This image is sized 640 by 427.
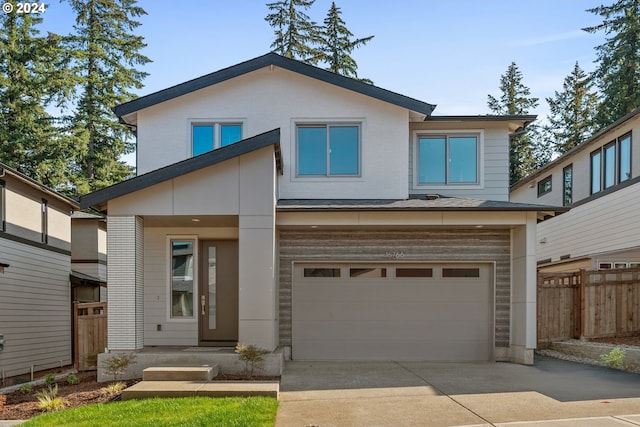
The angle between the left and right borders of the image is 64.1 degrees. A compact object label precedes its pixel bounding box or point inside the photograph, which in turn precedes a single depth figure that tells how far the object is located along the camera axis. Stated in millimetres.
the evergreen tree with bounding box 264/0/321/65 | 29422
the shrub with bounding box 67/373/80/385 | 9172
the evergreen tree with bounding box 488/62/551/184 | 38375
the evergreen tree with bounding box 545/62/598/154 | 35375
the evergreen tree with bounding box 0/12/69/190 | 23562
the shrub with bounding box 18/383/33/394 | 8938
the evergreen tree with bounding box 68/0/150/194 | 26812
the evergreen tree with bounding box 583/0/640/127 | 27562
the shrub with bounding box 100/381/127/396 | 7970
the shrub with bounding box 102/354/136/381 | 8930
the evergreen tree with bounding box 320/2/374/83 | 29594
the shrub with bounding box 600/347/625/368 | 9891
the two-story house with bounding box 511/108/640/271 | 13641
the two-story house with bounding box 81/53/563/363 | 9547
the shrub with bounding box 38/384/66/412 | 7324
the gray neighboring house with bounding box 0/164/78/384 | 13008
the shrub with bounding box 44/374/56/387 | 8969
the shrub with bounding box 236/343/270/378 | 8977
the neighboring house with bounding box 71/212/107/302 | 17641
